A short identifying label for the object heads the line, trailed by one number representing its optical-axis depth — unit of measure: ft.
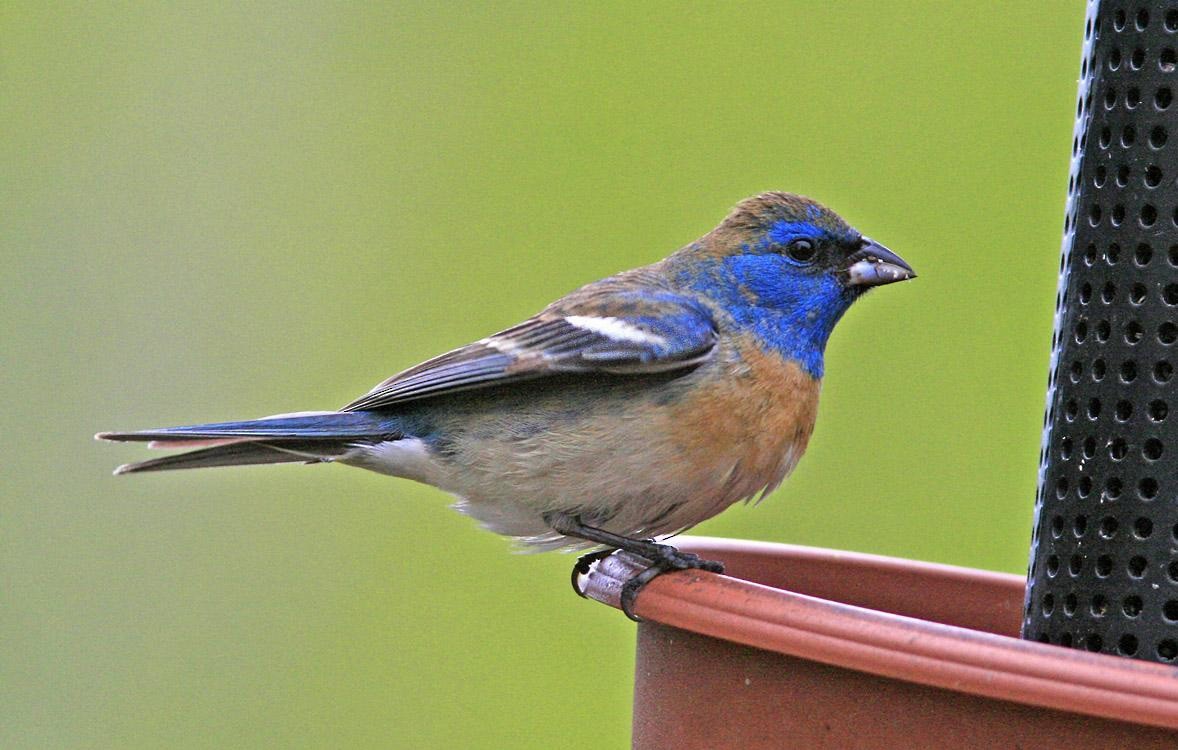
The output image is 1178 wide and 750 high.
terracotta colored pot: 15.76
